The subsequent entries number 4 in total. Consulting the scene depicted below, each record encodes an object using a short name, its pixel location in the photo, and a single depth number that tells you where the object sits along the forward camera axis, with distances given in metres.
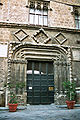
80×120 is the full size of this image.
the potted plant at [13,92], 6.09
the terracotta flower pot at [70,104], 6.72
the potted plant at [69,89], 6.96
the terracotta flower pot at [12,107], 6.07
